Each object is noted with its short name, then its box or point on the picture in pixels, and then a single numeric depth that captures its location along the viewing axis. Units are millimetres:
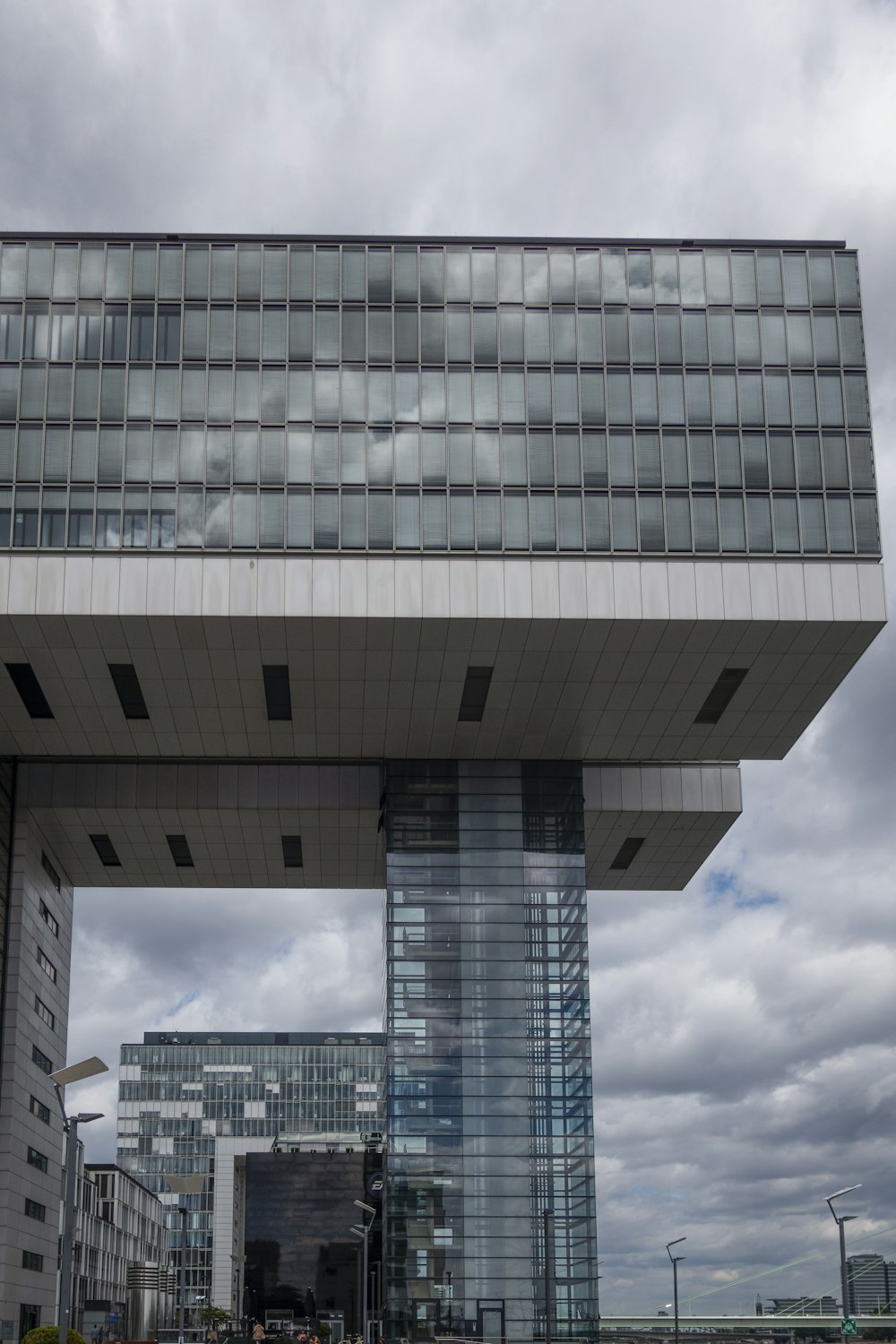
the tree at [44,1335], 49281
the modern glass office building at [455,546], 44938
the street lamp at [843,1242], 49188
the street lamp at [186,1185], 61844
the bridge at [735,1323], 62344
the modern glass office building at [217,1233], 190750
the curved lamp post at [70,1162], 35000
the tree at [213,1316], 170500
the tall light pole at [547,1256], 47531
